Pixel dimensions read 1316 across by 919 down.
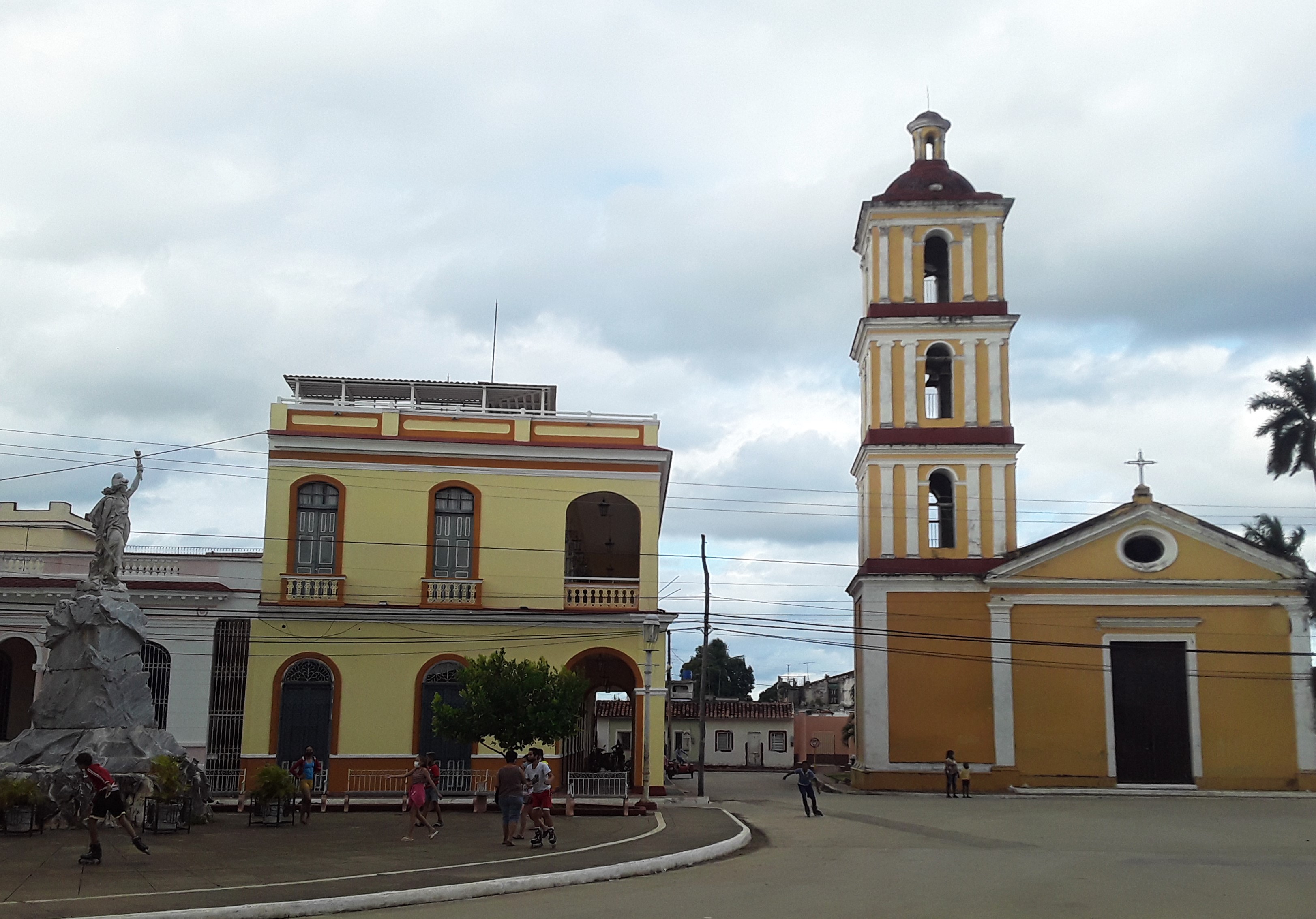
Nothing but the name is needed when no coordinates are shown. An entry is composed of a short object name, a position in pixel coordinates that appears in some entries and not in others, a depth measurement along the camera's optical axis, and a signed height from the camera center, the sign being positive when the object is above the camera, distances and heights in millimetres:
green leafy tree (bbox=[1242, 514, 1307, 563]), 33500 +4094
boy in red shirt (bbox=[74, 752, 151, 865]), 13156 -1469
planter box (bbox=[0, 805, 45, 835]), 15539 -1965
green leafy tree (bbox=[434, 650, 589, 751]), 21953 -638
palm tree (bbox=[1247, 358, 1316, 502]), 34312 +7349
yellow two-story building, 26922 +2256
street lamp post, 24359 +514
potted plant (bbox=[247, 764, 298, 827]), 18156 -1862
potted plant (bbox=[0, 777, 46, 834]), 15461 -1755
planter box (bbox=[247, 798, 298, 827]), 18406 -2172
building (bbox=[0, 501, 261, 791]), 26375 +740
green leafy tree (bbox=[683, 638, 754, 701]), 89188 +194
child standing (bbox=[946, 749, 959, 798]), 29125 -2235
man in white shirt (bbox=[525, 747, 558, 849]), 15930 -1646
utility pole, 31391 -160
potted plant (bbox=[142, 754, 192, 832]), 16734 -1848
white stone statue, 18828 +2117
